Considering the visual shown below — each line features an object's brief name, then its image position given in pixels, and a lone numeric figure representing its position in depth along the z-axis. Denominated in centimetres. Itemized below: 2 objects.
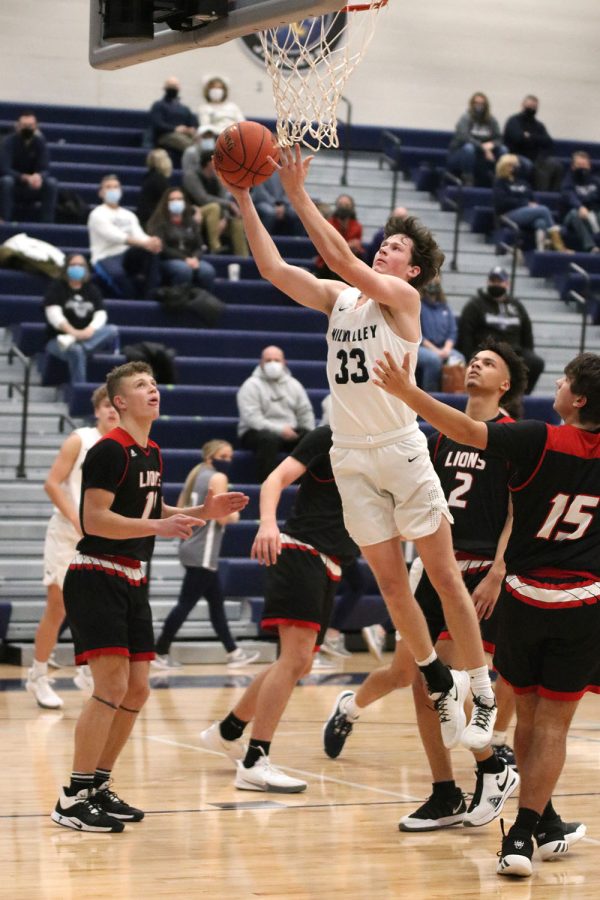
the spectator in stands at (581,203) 1738
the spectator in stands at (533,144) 1812
